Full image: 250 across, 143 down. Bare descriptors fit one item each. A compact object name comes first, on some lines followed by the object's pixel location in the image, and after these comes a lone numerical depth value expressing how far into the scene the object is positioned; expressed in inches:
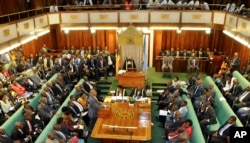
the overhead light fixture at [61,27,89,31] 524.9
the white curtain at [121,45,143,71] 439.3
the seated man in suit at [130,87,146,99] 354.3
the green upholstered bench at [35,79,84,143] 242.2
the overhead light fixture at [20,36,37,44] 435.2
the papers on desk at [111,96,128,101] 340.0
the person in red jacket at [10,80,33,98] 348.1
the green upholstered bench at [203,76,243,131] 284.0
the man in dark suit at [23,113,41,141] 264.7
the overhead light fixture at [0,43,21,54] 377.4
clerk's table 260.6
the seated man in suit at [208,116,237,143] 247.1
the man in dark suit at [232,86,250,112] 309.3
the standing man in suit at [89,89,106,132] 305.1
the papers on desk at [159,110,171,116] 321.4
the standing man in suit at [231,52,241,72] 422.3
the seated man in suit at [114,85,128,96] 365.0
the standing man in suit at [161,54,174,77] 479.5
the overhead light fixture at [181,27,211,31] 506.0
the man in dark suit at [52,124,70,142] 245.0
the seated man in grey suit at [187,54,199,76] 469.0
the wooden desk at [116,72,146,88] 405.4
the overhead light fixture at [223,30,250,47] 382.0
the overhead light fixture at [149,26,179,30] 506.5
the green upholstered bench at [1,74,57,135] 259.5
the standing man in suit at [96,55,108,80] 459.8
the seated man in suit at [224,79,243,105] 336.2
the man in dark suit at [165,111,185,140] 273.9
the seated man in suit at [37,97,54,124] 299.9
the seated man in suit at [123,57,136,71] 438.0
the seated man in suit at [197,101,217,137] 289.3
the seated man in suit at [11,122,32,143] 253.4
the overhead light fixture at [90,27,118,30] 521.3
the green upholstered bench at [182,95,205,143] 238.7
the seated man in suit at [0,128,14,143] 238.6
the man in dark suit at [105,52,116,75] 480.7
